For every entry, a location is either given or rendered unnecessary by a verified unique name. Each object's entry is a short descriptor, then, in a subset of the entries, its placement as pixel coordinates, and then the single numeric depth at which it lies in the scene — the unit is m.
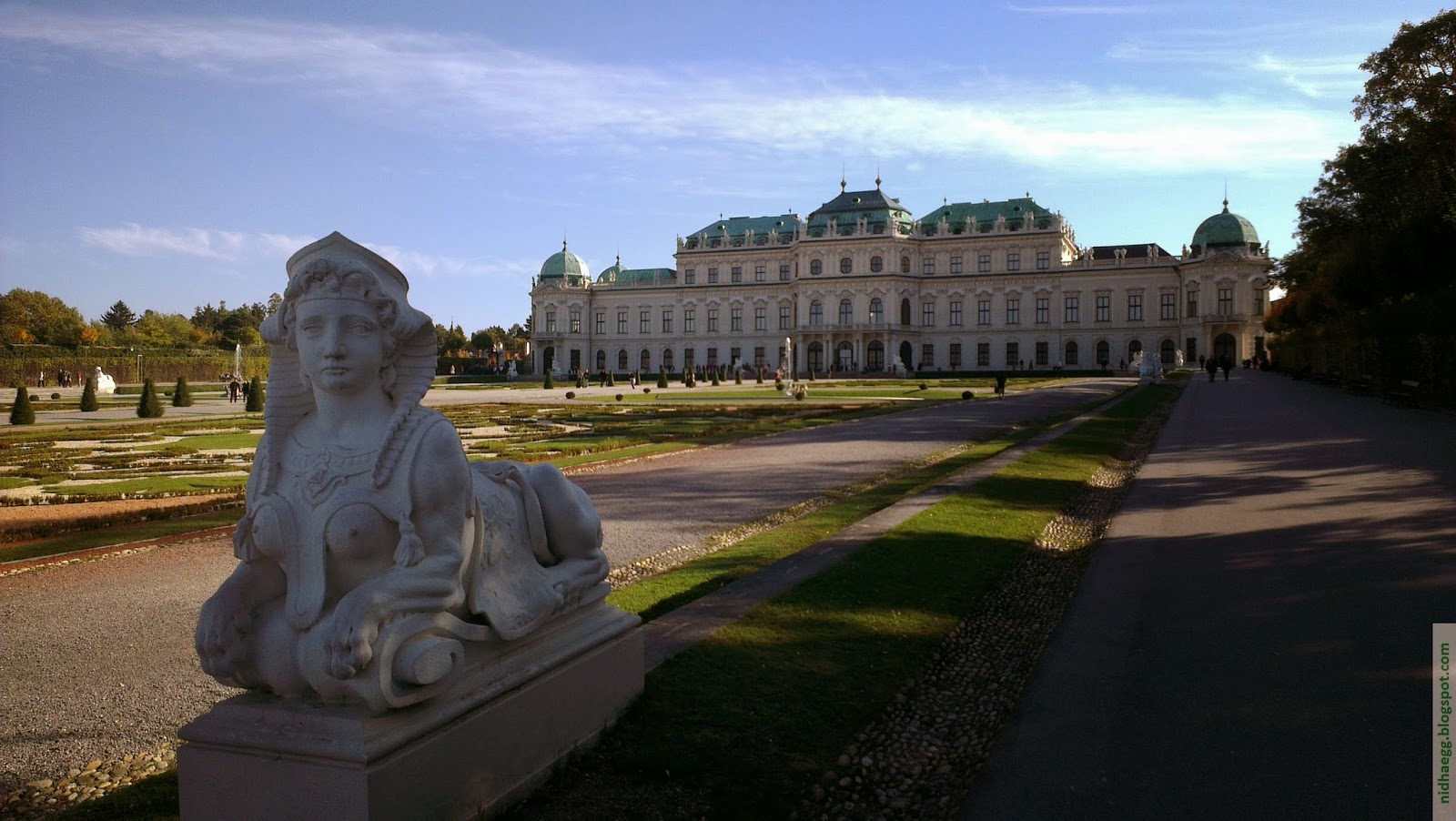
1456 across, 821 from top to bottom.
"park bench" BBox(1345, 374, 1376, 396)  29.84
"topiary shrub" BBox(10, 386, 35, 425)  22.66
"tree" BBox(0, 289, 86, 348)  65.50
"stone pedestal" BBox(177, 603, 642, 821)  2.55
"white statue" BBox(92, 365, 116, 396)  43.15
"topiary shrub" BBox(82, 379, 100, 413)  28.98
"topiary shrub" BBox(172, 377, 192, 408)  32.47
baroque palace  73.94
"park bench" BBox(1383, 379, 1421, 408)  24.22
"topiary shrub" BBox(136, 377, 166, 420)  26.07
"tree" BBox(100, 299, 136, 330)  98.69
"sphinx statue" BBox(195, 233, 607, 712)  2.64
